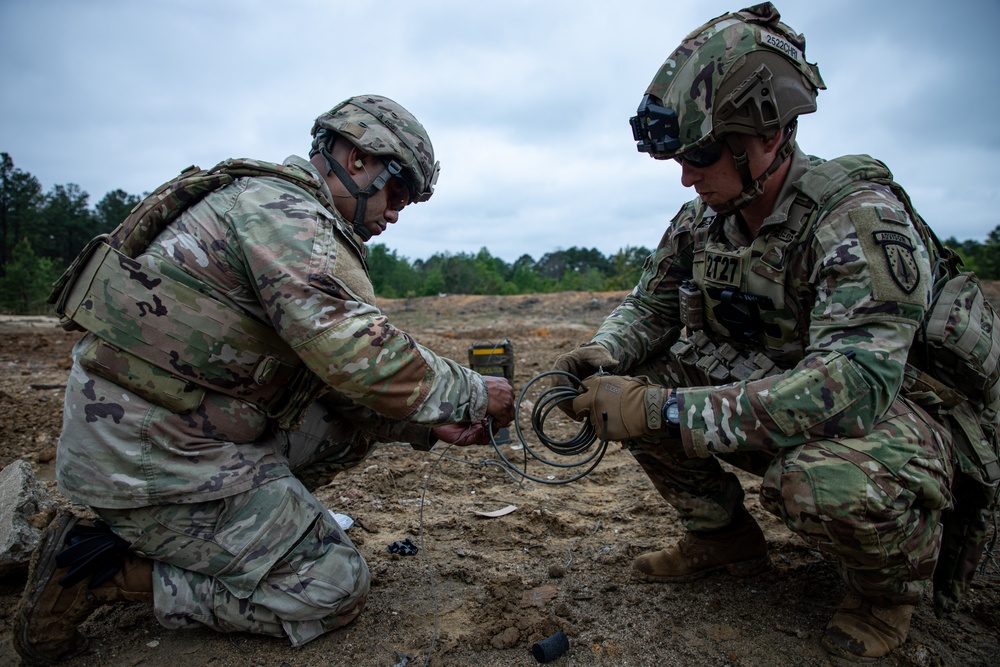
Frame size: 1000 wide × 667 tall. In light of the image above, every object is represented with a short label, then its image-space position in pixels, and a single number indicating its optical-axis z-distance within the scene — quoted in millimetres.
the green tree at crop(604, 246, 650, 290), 28297
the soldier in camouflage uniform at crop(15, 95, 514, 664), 2322
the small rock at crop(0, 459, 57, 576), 2771
